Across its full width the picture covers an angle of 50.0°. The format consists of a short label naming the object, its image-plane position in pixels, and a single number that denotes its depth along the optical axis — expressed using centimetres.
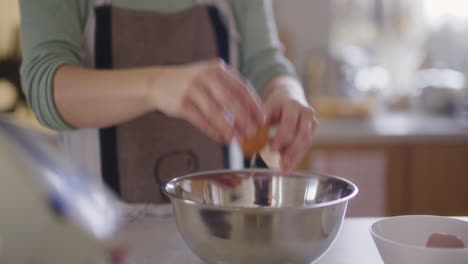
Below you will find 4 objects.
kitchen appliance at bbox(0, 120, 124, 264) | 34
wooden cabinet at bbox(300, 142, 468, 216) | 185
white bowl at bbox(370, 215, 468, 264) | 54
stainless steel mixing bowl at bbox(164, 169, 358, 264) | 55
